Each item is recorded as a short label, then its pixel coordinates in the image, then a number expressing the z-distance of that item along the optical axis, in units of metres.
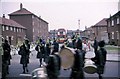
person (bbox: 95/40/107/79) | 8.60
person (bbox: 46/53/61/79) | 6.74
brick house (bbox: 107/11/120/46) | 42.82
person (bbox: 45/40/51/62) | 15.56
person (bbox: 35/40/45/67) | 15.23
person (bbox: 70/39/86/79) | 7.61
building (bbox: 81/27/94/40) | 98.18
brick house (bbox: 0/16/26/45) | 46.26
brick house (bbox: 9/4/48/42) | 65.75
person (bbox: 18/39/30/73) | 12.53
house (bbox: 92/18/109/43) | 78.31
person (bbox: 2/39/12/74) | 10.52
